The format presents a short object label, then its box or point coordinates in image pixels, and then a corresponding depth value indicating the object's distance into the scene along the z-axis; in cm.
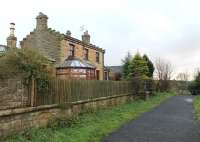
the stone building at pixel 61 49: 1451
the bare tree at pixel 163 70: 3208
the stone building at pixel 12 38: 1562
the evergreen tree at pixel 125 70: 2205
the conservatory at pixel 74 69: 1439
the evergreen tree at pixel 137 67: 1835
